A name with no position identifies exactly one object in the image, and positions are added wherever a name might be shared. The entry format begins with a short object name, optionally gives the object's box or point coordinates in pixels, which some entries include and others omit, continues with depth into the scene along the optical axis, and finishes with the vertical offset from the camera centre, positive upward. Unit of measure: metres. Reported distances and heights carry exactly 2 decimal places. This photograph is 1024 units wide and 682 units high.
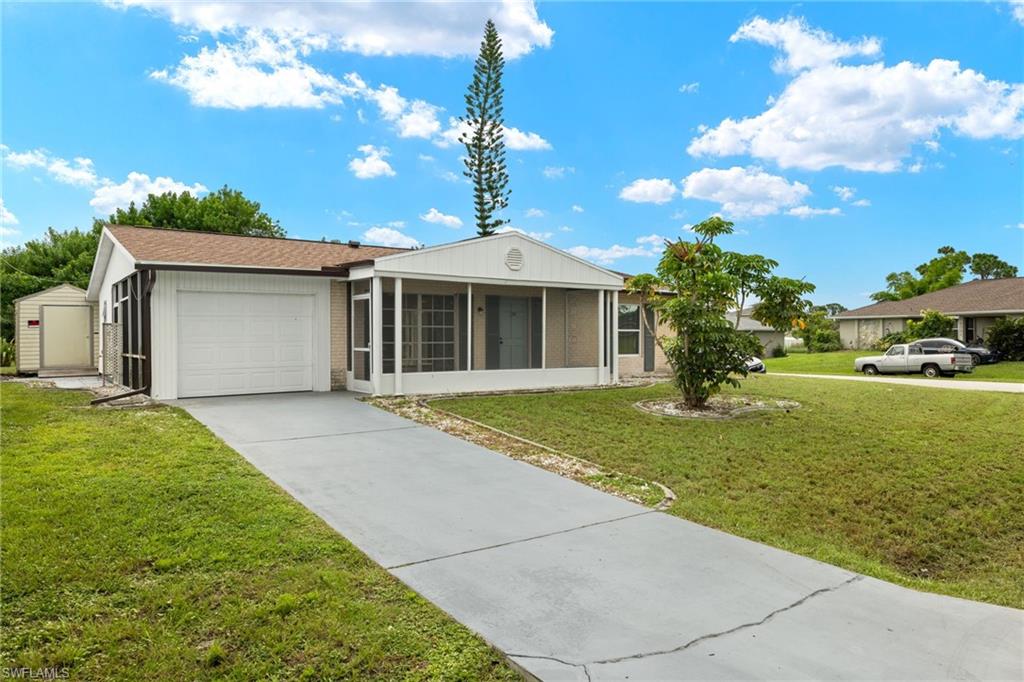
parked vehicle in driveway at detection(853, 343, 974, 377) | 20.83 -1.08
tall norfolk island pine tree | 26.89 +9.74
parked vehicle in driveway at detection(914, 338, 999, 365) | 21.69 -0.59
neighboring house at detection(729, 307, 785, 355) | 37.88 -0.25
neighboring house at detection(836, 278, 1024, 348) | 27.92 +1.27
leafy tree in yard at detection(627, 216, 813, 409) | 10.34 +0.40
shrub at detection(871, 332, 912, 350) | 28.61 -0.27
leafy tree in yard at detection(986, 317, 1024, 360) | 24.52 -0.21
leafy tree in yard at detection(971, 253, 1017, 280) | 52.91 +6.35
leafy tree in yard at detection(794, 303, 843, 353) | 36.50 +0.01
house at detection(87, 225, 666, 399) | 11.20 +0.54
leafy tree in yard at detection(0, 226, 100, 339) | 27.25 +3.78
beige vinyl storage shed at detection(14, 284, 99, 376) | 18.73 +0.23
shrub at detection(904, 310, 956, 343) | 27.03 +0.41
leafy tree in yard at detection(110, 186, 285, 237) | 32.38 +7.26
